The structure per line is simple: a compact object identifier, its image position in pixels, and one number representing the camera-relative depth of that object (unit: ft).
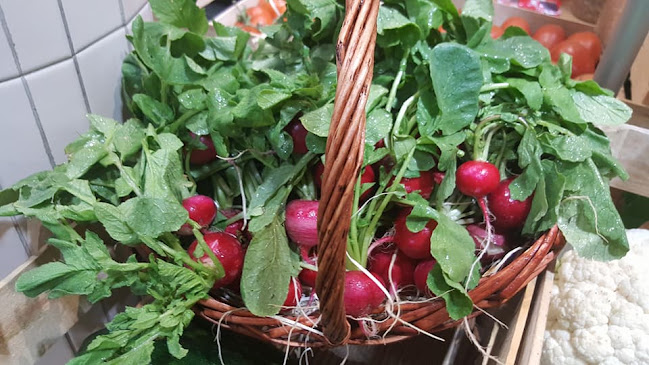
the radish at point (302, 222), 1.96
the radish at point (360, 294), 1.83
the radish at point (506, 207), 2.10
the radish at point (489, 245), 2.08
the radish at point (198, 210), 1.99
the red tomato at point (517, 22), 4.39
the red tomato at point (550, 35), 4.35
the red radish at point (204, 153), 2.23
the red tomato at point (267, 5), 4.05
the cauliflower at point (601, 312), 2.39
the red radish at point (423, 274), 1.97
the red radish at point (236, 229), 2.11
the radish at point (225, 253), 1.94
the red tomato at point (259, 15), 4.11
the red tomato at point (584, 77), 3.80
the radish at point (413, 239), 1.97
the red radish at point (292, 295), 1.95
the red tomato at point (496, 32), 4.07
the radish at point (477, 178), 2.00
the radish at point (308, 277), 2.02
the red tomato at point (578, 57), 4.04
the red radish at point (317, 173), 2.12
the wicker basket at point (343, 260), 1.33
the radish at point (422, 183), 2.12
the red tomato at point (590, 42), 4.11
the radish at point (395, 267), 2.06
